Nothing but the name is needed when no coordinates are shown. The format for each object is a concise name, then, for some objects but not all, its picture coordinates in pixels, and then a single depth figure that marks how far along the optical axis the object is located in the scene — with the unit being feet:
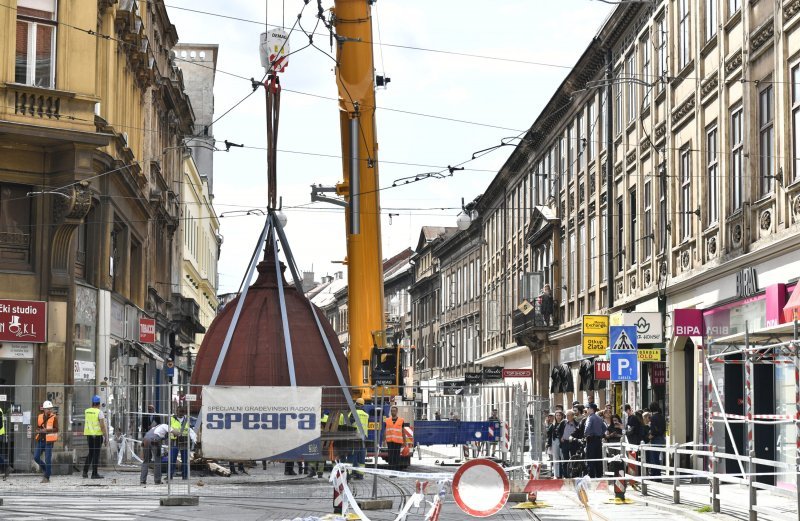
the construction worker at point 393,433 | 81.51
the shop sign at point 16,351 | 95.30
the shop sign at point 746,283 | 84.33
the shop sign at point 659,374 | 108.99
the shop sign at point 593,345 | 110.01
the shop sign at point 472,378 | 186.70
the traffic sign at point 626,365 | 86.38
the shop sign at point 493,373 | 174.09
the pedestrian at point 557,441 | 94.97
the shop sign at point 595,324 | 110.22
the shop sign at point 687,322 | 95.96
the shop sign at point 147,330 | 128.36
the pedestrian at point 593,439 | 82.28
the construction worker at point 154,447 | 79.91
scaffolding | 54.80
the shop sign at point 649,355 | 100.58
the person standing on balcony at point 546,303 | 165.07
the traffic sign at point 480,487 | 43.98
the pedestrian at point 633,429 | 83.51
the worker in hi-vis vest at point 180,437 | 73.05
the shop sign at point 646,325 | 105.91
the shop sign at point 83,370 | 99.35
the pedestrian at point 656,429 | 87.10
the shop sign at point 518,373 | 161.89
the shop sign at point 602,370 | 112.68
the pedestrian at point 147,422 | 85.87
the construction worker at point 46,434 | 84.53
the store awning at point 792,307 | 63.88
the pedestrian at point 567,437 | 92.12
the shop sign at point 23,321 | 94.58
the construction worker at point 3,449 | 84.11
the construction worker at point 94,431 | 83.71
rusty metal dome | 75.72
